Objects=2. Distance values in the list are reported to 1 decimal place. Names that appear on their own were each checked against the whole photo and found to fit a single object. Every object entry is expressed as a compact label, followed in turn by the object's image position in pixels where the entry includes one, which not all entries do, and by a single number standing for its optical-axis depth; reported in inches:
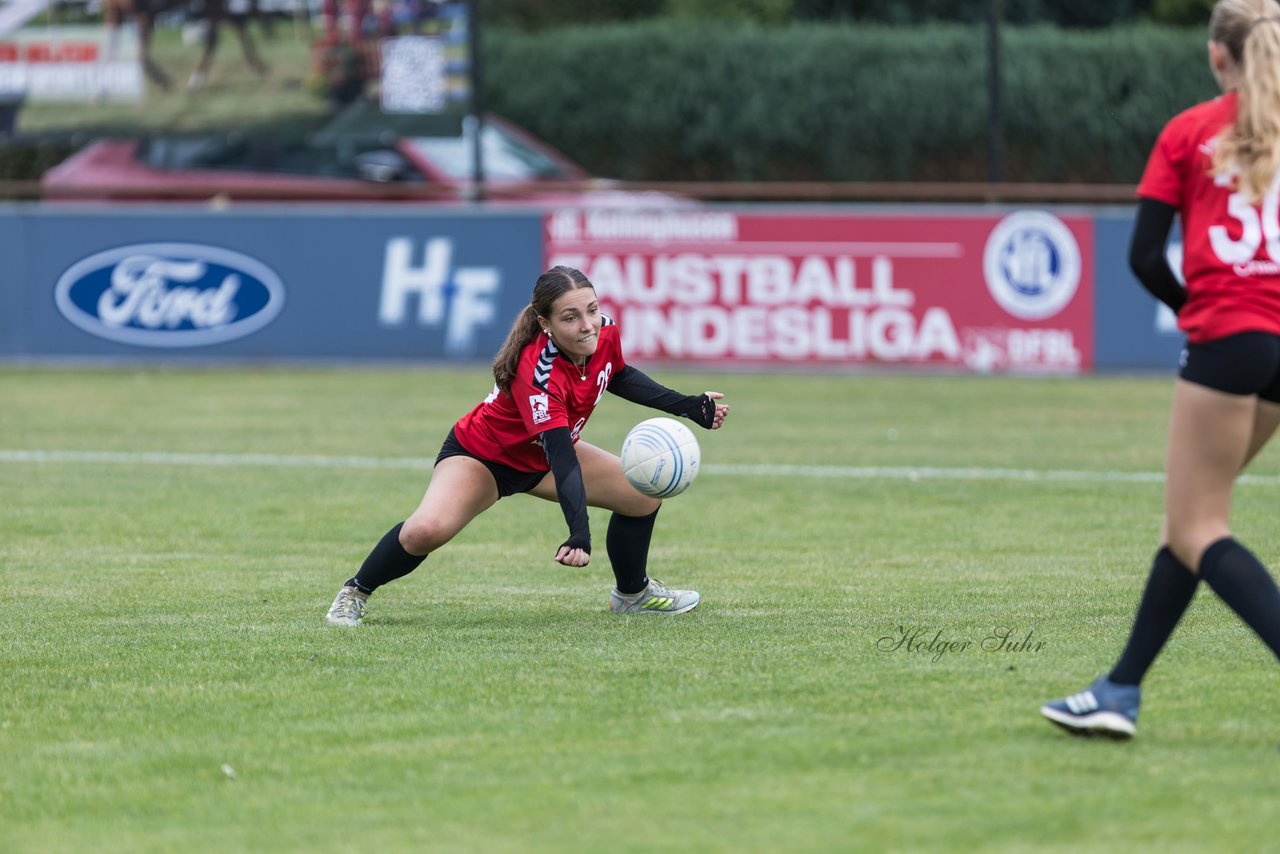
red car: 1691.7
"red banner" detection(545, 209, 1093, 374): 1395.2
